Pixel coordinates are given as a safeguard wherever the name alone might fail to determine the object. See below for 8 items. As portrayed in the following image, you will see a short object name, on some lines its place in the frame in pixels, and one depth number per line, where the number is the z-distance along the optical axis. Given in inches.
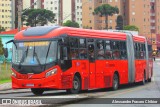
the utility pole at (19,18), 1419.3
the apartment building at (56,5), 6515.8
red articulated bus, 800.3
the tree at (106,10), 5654.5
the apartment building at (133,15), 5979.3
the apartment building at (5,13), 7116.1
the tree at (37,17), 4180.6
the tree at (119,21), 5556.1
